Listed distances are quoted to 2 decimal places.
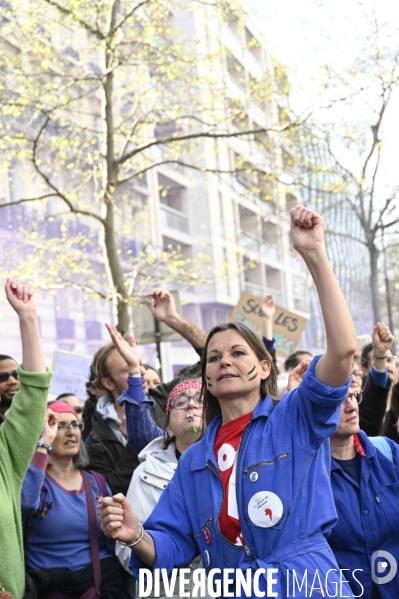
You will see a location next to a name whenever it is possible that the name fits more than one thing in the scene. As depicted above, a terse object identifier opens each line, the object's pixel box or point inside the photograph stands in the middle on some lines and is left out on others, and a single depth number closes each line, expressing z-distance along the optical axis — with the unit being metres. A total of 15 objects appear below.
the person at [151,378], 6.00
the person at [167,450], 3.94
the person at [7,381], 5.65
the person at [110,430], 4.73
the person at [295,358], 7.25
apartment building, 15.35
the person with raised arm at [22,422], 3.63
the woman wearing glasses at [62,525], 4.05
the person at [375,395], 4.87
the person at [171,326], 5.30
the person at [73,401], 6.75
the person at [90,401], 5.48
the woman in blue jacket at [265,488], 2.61
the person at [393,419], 4.64
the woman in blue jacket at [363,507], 3.46
